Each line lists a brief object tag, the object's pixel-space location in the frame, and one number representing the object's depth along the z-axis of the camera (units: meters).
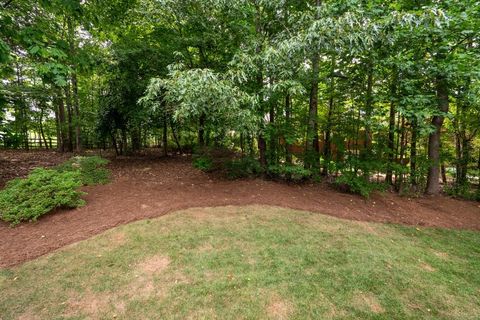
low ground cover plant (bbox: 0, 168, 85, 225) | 3.55
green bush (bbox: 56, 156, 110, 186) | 5.12
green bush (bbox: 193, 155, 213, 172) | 5.89
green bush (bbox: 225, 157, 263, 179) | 5.73
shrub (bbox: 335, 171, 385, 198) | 5.00
